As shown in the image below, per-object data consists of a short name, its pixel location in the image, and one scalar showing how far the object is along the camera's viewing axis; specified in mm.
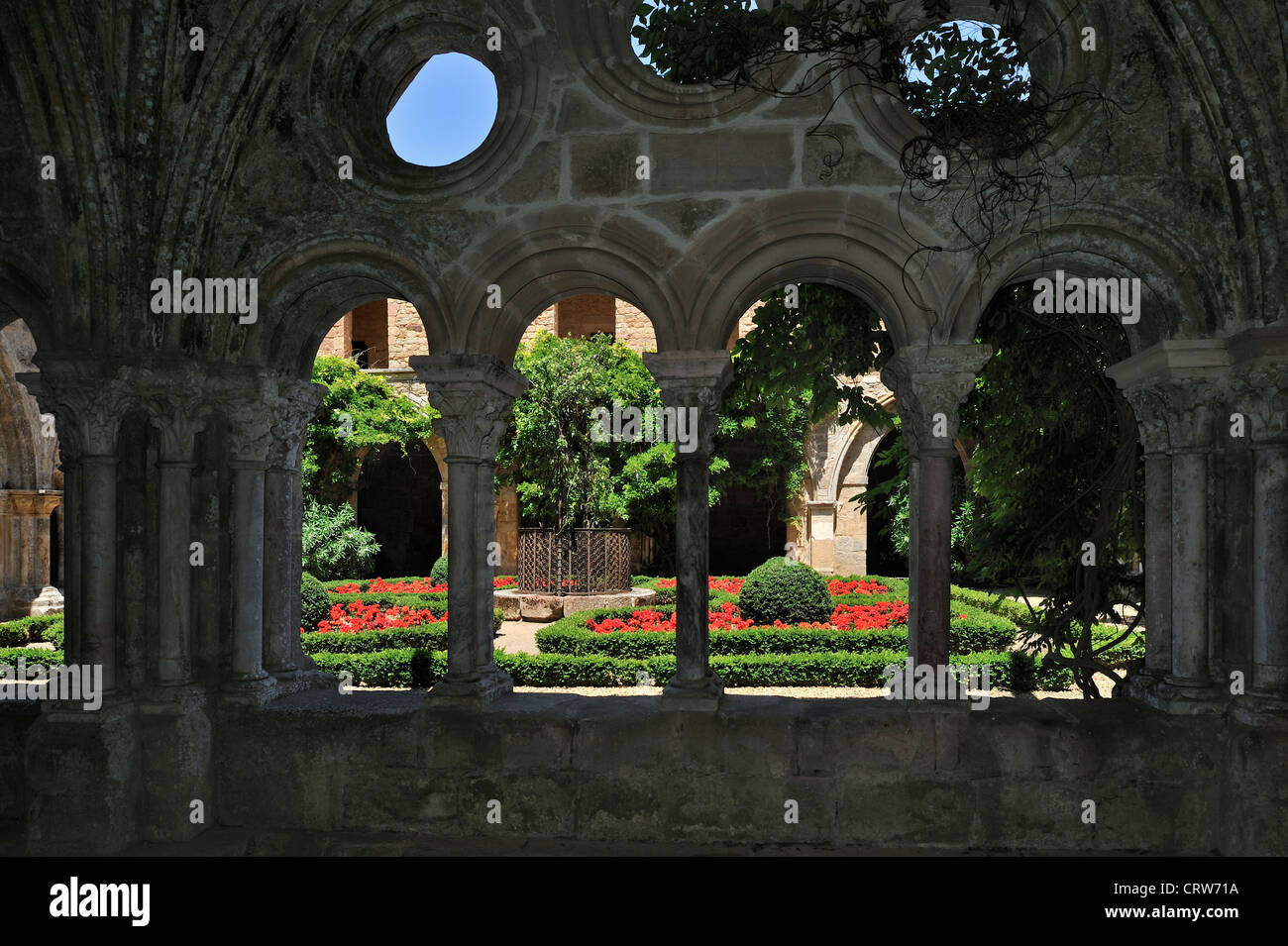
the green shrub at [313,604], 9258
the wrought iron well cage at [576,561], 12523
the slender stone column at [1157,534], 4090
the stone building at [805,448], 16219
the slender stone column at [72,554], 4188
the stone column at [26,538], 12289
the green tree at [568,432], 13992
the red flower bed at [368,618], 9211
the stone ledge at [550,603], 12086
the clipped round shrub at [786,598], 9406
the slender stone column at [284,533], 4578
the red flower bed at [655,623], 8859
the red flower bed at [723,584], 13102
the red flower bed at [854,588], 11675
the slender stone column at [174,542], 4184
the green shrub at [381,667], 7477
